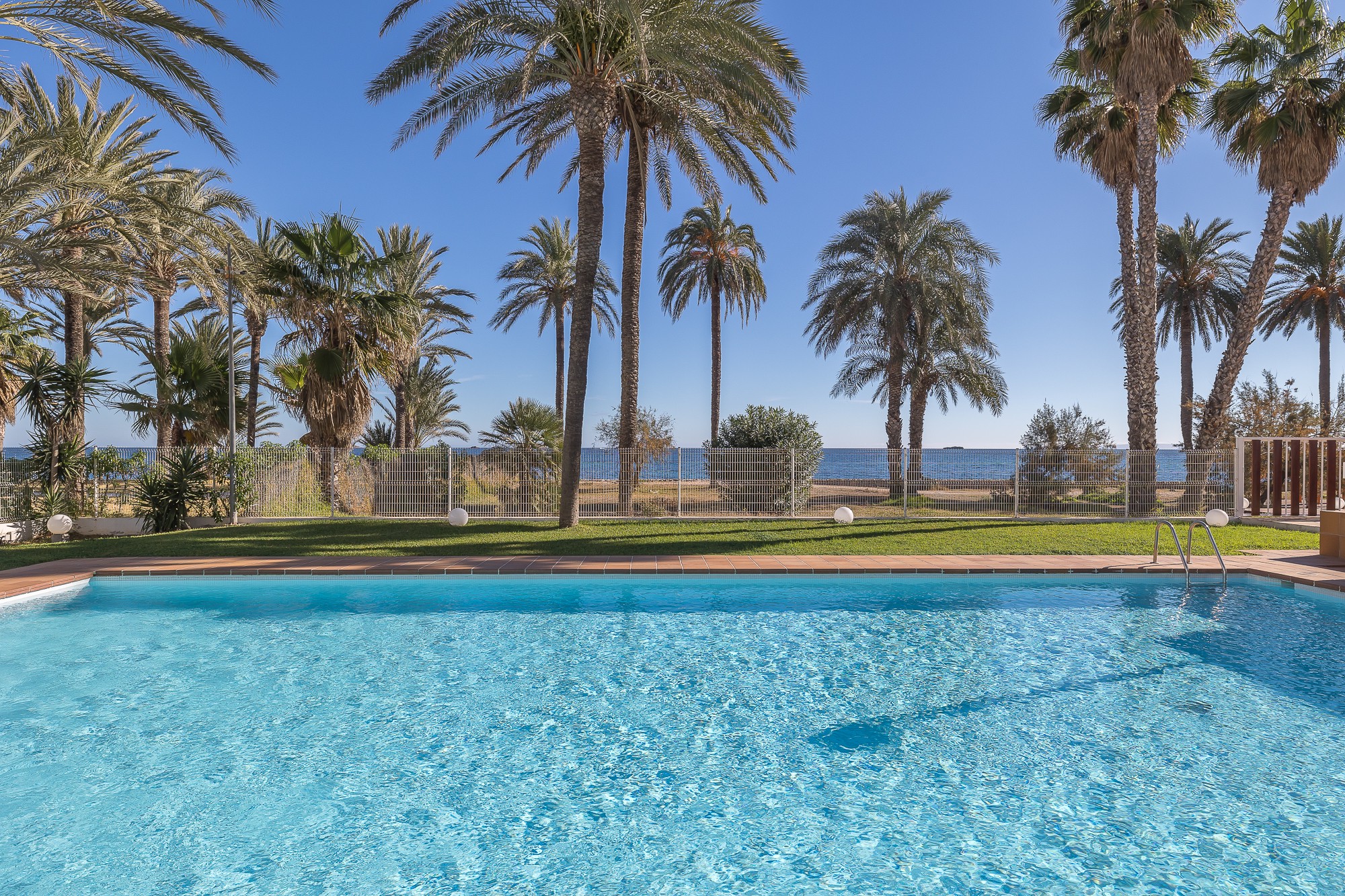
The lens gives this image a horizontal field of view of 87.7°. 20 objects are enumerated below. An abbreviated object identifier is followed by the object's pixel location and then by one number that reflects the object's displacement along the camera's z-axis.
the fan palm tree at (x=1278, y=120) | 18.78
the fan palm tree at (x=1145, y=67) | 17.66
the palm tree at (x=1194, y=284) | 29.66
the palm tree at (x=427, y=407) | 30.19
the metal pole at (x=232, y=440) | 15.24
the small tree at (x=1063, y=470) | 17.09
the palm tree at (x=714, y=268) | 26.70
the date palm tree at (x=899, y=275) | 23.89
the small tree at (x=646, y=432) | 26.38
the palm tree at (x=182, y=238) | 14.80
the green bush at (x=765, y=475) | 16.59
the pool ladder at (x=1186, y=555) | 9.60
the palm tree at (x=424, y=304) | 27.89
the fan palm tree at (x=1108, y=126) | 19.89
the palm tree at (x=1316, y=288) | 31.12
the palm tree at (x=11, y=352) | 15.31
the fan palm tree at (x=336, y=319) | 17.36
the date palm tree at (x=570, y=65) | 12.58
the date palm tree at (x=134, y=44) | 9.17
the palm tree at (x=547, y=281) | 28.61
